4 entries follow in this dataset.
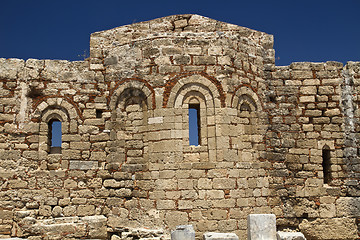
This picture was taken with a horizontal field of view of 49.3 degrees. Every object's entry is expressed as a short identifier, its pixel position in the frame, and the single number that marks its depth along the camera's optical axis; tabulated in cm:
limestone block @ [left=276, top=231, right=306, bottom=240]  710
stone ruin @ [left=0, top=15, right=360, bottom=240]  924
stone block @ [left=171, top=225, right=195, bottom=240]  727
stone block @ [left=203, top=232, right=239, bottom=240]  715
